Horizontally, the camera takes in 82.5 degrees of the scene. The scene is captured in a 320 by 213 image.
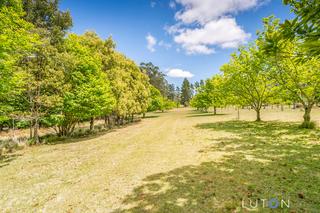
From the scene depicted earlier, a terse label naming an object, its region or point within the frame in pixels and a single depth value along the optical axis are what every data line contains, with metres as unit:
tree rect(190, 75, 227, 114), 36.16
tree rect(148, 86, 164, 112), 45.53
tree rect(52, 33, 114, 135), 13.27
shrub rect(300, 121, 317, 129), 14.18
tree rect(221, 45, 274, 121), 18.30
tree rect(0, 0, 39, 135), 8.15
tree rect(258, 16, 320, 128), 13.87
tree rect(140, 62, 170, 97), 76.85
